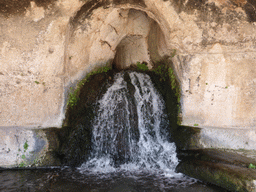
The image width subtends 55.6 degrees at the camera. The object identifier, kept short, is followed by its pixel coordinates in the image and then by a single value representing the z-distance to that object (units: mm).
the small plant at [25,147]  4533
